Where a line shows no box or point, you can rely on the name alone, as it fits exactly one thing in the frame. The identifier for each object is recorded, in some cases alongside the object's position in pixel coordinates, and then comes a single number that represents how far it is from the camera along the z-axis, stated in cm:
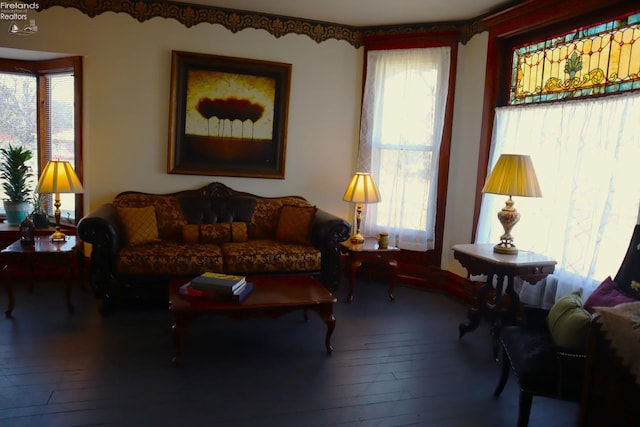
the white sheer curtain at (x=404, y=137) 450
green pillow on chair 212
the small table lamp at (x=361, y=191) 438
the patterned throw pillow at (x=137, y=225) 379
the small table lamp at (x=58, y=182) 368
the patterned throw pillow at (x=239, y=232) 424
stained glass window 291
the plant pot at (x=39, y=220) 428
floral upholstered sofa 350
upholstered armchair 202
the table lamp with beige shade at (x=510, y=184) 304
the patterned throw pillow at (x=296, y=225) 429
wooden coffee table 271
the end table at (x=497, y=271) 298
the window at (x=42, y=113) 445
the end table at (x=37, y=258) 338
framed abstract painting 443
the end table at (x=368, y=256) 418
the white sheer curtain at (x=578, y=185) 285
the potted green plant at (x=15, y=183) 421
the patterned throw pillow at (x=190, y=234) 408
